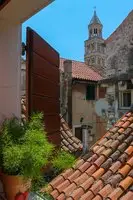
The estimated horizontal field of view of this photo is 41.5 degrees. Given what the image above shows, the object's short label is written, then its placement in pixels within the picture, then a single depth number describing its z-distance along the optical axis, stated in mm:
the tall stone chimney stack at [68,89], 9603
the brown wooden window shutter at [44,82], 1484
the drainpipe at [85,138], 2721
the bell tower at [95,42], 29914
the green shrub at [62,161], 1512
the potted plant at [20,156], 1059
